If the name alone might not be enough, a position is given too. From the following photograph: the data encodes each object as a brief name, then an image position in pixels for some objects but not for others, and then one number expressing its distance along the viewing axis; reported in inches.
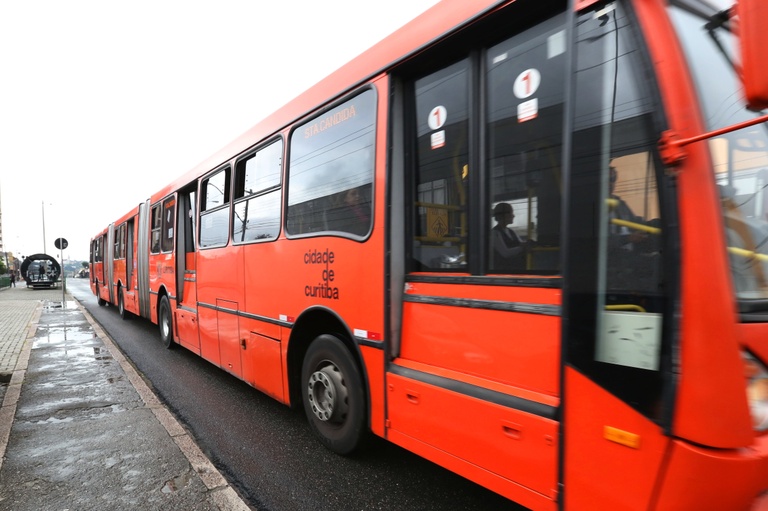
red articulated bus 59.8
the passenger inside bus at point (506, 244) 84.9
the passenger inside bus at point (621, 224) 66.0
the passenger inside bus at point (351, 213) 118.7
